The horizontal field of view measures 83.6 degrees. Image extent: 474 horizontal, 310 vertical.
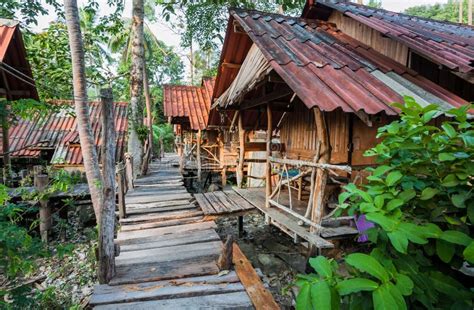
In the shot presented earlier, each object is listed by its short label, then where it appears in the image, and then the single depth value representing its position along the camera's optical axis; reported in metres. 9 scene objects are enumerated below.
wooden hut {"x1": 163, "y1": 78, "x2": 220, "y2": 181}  12.59
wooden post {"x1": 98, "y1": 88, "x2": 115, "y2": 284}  3.45
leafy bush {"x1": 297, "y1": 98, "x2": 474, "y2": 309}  1.14
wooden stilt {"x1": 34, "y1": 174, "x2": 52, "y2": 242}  7.74
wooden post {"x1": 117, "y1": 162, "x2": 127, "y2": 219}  5.96
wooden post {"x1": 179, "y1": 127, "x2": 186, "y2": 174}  13.92
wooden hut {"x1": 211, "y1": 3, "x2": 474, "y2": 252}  3.42
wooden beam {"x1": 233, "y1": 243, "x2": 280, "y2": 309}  2.91
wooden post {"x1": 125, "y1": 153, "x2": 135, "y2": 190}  9.48
